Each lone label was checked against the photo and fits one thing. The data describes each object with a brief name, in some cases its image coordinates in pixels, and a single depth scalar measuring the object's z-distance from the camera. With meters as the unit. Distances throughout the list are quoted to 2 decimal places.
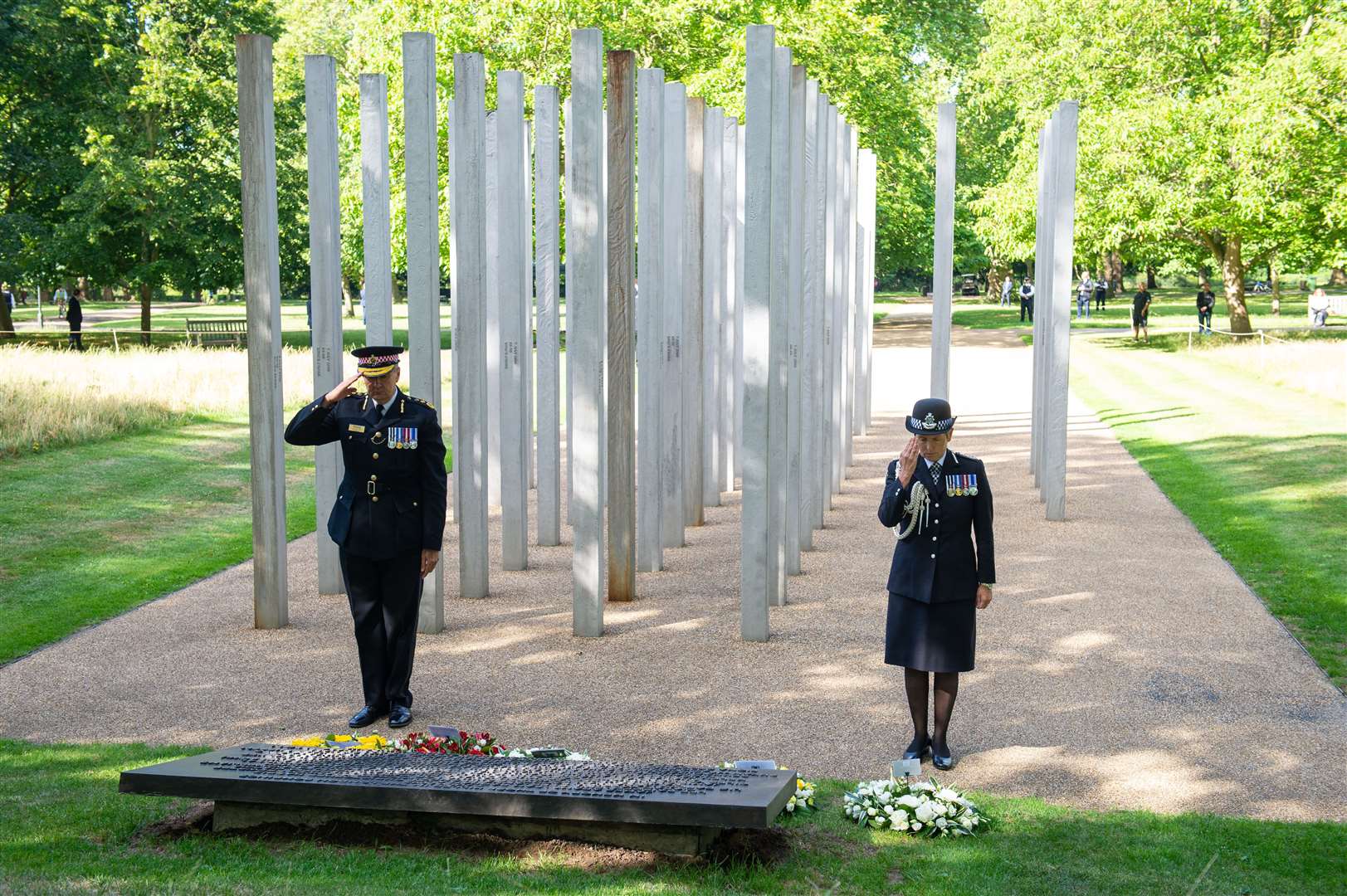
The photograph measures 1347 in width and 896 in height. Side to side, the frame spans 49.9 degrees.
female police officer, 6.99
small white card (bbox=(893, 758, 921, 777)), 6.62
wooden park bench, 36.92
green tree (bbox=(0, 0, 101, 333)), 38.47
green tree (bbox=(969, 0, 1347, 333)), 31.06
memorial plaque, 5.37
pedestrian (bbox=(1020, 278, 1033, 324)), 52.06
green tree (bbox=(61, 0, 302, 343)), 39.47
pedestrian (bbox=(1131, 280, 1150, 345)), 39.75
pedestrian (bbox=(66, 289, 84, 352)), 38.34
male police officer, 7.83
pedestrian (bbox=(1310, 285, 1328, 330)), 43.97
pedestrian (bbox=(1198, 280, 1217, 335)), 42.06
